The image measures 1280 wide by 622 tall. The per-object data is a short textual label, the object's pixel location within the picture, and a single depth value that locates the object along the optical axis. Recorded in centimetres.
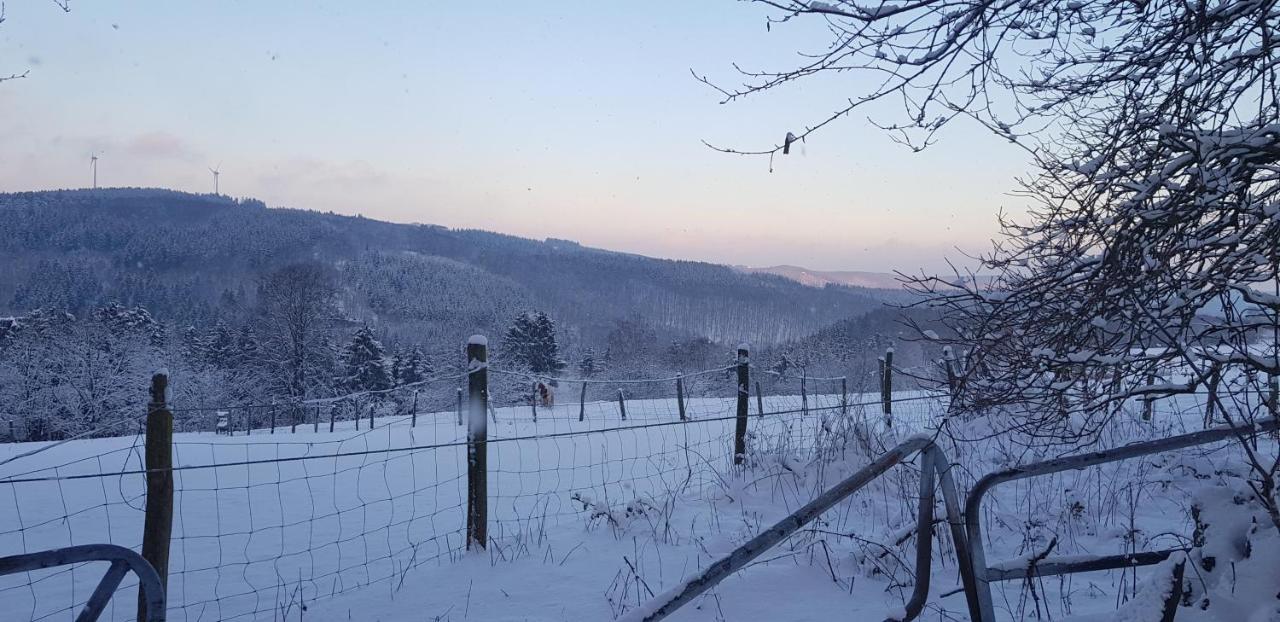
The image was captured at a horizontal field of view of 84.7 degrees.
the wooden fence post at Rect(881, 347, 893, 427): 1037
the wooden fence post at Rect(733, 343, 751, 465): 693
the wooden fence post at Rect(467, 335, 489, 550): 479
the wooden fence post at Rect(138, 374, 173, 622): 378
